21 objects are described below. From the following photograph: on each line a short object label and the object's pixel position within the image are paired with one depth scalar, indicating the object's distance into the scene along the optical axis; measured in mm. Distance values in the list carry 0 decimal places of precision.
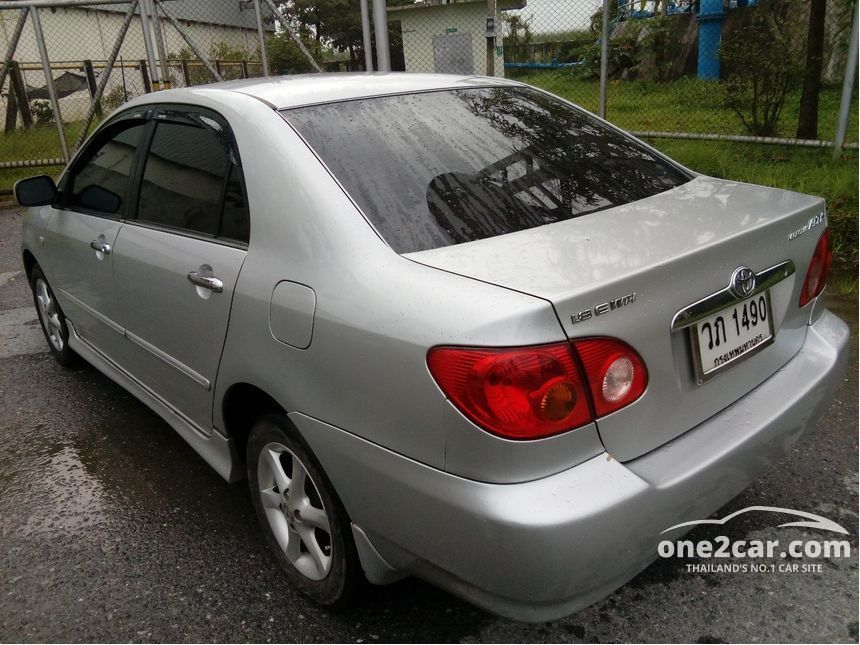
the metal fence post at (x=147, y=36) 8705
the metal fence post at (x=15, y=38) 9406
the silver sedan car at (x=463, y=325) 1619
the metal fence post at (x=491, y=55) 7605
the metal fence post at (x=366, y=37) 8047
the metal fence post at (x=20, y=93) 11273
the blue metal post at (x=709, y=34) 8688
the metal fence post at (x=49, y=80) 9242
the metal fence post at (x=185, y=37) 8992
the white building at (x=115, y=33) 18016
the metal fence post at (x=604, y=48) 6824
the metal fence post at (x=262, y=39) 8609
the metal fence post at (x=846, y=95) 5746
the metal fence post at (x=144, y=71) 12343
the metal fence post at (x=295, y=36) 8508
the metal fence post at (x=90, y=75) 12711
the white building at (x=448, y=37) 8930
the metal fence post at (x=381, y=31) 7113
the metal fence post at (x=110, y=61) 9078
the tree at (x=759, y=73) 6539
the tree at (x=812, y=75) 6602
